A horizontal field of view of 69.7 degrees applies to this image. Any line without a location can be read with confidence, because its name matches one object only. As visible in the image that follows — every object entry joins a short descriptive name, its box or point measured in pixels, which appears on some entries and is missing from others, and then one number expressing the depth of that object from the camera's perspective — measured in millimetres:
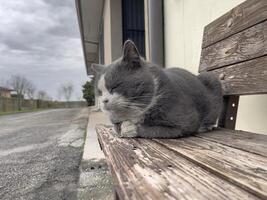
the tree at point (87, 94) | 16305
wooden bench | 428
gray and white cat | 900
